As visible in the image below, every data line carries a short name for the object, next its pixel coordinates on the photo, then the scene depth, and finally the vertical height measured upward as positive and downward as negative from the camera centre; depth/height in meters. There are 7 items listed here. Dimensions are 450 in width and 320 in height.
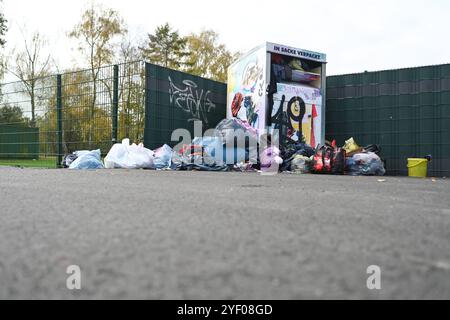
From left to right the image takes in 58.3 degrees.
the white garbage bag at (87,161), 8.54 -0.20
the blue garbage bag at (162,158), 8.73 -0.14
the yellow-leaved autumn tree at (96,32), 20.64 +6.15
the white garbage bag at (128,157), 8.52 -0.11
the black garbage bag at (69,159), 9.12 -0.17
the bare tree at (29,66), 23.07 +5.04
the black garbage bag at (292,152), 8.71 -0.01
